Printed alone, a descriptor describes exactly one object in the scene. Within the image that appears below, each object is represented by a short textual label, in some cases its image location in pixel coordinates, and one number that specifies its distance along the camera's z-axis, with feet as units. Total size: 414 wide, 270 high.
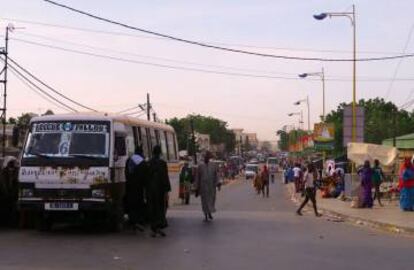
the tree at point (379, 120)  300.81
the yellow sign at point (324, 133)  192.52
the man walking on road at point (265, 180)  150.71
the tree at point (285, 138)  609.01
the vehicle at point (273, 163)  365.03
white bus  50.24
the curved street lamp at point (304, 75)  199.16
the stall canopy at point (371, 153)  115.55
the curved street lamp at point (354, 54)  117.43
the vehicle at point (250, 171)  320.91
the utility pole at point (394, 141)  170.27
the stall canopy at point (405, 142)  168.06
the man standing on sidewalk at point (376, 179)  95.14
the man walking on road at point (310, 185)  79.25
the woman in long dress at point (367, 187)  90.99
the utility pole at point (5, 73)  127.34
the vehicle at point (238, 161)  412.32
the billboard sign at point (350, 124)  116.16
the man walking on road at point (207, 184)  67.10
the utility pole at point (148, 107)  235.32
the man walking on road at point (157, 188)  51.29
